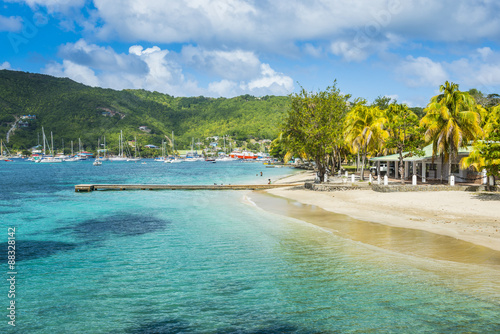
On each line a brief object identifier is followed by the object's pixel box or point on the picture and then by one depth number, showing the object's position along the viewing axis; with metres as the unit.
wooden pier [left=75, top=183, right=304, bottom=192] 45.06
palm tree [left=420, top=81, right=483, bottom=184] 34.28
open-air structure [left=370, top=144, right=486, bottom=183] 38.00
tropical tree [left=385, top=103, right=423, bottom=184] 36.47
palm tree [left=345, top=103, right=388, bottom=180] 45.91
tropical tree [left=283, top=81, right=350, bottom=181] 42.97
